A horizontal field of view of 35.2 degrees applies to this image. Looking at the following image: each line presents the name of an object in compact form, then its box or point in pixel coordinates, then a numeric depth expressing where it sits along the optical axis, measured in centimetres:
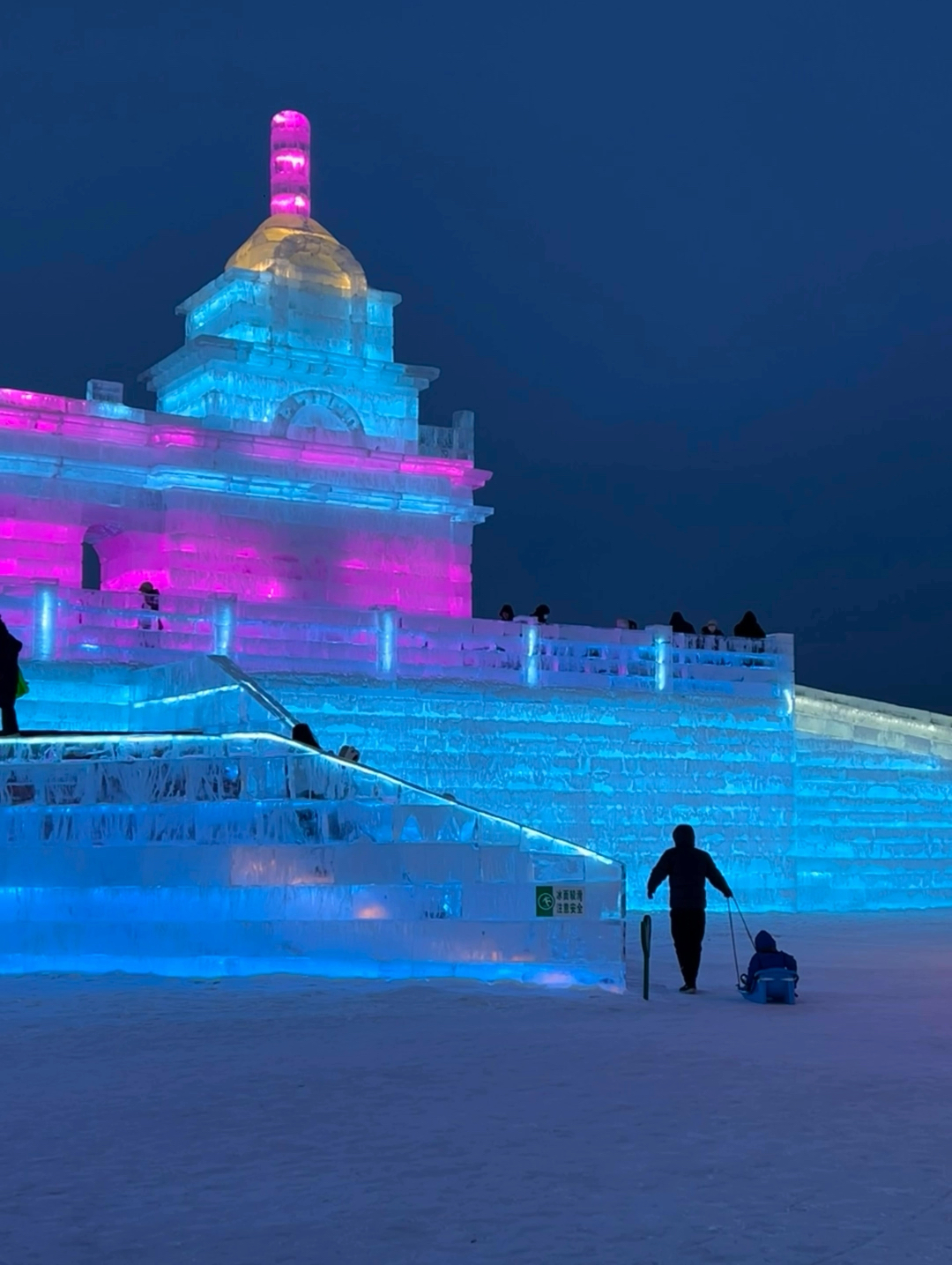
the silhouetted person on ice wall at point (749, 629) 2428
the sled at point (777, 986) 1105
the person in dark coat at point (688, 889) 1204
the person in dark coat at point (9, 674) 1425
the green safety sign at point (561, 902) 1212
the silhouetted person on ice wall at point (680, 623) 2458
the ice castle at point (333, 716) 1236
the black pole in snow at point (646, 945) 1139
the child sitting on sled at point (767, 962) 1119
